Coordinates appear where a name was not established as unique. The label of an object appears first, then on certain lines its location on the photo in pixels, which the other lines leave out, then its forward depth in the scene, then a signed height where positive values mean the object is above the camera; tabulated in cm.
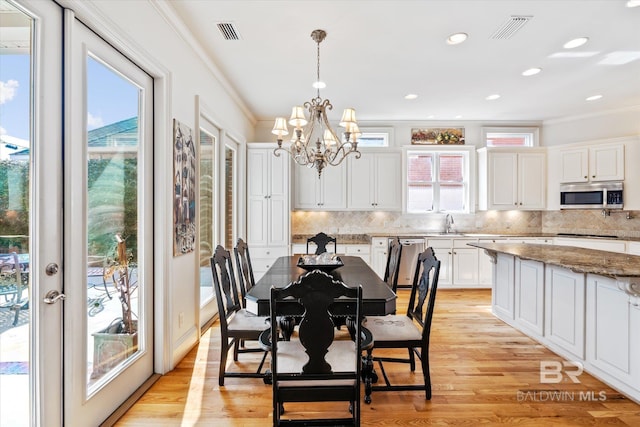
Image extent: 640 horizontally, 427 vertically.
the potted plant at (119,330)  202 -81
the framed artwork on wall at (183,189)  274 +18
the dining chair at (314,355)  157 -74
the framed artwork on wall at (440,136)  598 +137
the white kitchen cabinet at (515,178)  556 +54
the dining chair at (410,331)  225 -90
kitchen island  230 -85
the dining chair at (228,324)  239 -88
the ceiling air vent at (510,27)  273 +161
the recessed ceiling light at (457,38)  297 +161
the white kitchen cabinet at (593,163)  486 +72
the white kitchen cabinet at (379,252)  538 -73
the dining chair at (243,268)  292 -56
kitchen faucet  588 -25
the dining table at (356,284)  200 -56
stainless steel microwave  488 +21
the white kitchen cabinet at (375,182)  571 +49
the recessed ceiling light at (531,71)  372 +162
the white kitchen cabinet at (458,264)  538 -92
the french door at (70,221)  144 -6
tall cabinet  523 +6
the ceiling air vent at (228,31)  281 +162
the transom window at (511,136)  595 +136
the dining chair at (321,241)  404 -40
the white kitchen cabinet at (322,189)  568 +36
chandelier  280 +73
